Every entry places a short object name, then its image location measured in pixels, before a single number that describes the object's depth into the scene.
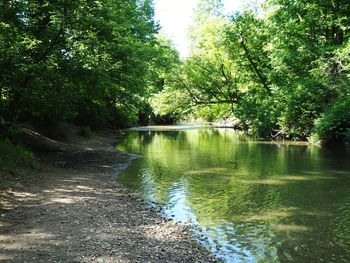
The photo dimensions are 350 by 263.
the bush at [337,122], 28.09
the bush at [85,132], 33.06
